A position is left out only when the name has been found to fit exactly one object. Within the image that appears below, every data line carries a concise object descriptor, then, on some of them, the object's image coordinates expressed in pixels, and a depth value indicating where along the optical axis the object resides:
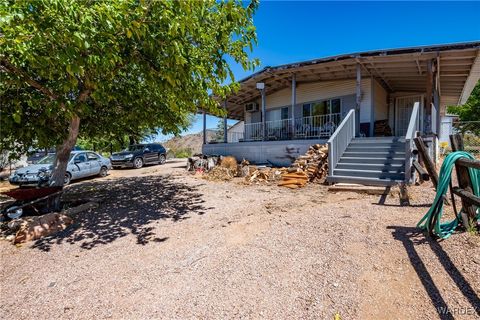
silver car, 10.51
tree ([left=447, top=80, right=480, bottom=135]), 30.30
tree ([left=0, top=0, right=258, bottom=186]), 3.06
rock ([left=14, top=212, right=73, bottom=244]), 4.48
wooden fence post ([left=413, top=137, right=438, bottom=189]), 4.12
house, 7.79
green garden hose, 3.16
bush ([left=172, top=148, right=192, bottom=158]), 30.25
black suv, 16.78
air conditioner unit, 16.12
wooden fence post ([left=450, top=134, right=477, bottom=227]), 3.23
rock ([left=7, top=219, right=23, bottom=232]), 4.84
